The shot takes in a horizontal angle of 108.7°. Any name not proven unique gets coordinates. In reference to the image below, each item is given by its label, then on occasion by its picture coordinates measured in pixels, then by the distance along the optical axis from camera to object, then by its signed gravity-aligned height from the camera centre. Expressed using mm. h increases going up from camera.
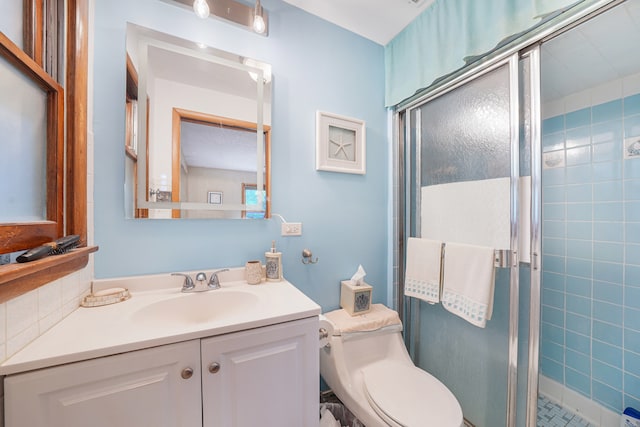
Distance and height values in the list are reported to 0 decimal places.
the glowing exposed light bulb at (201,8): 984 +886
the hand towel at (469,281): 1003 -323
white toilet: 895 -778
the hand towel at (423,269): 1243 -318
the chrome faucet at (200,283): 1017 -317
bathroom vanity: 537 -427
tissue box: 1330 -501
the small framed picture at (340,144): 1373 +437
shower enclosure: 969 +0
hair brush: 547 -95
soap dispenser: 1163 -273
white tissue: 1360 -384
